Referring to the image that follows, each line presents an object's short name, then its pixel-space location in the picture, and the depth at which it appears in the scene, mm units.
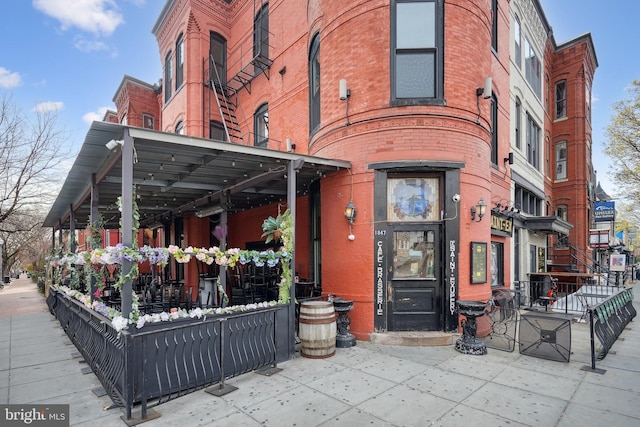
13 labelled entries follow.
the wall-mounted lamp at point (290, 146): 11483
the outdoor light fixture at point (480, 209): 7880
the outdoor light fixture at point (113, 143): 5188
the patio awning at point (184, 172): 5723
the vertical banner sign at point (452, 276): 7398
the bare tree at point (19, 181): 15336
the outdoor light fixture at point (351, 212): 7750
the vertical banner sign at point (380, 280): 7453
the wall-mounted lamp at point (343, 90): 8102
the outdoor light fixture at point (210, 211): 10084
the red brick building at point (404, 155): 7520
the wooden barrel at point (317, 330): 6453
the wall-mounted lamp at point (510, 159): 12243
